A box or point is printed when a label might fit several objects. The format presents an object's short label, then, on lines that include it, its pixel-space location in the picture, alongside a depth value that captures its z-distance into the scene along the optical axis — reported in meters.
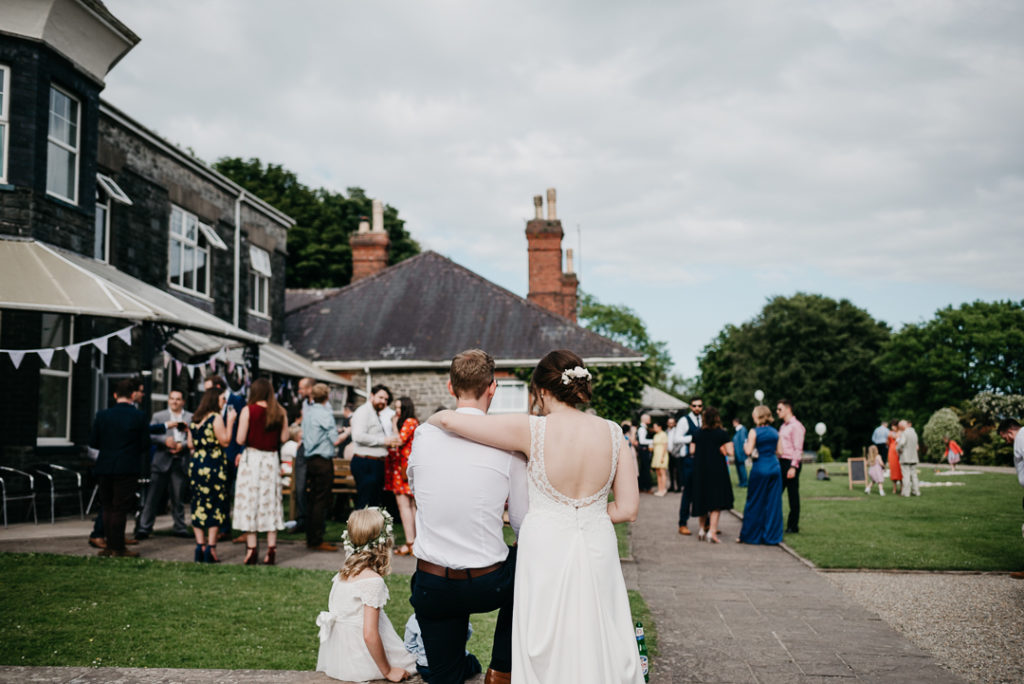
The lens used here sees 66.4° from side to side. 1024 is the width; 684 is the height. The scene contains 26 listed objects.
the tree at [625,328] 78.31
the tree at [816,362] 55.03
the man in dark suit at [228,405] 9.49
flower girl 4.48
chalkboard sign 21.12
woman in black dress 11.51
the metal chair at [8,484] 11.16
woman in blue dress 11.32
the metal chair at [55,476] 11.93
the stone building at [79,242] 11.34
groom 3.43
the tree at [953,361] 56.59
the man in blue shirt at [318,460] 9.88
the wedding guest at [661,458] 20.72
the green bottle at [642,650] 3.51
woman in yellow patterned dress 8.68
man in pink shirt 11.81
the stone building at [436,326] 23.59
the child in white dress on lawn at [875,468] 20.03
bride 3.33
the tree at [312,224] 42.88
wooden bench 12.38
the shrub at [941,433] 36.09
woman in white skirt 8.39
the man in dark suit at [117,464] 8.53
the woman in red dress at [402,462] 9.30
